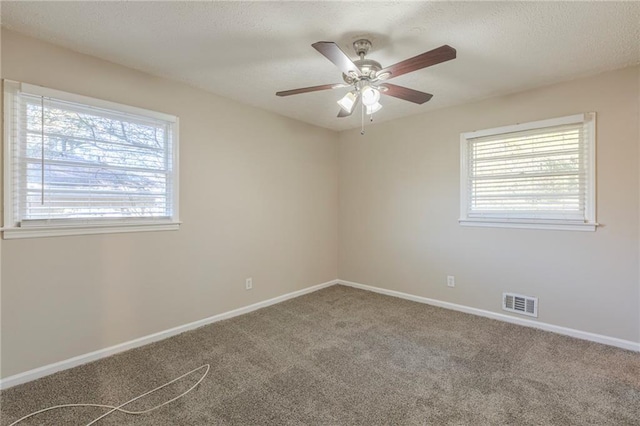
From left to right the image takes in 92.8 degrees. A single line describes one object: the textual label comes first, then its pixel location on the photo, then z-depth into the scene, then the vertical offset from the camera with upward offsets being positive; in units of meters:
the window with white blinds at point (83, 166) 2.08 +0.35
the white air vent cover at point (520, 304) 3.01 -0.91
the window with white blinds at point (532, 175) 2.75 +0.39
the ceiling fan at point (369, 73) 1.67 +0.89
